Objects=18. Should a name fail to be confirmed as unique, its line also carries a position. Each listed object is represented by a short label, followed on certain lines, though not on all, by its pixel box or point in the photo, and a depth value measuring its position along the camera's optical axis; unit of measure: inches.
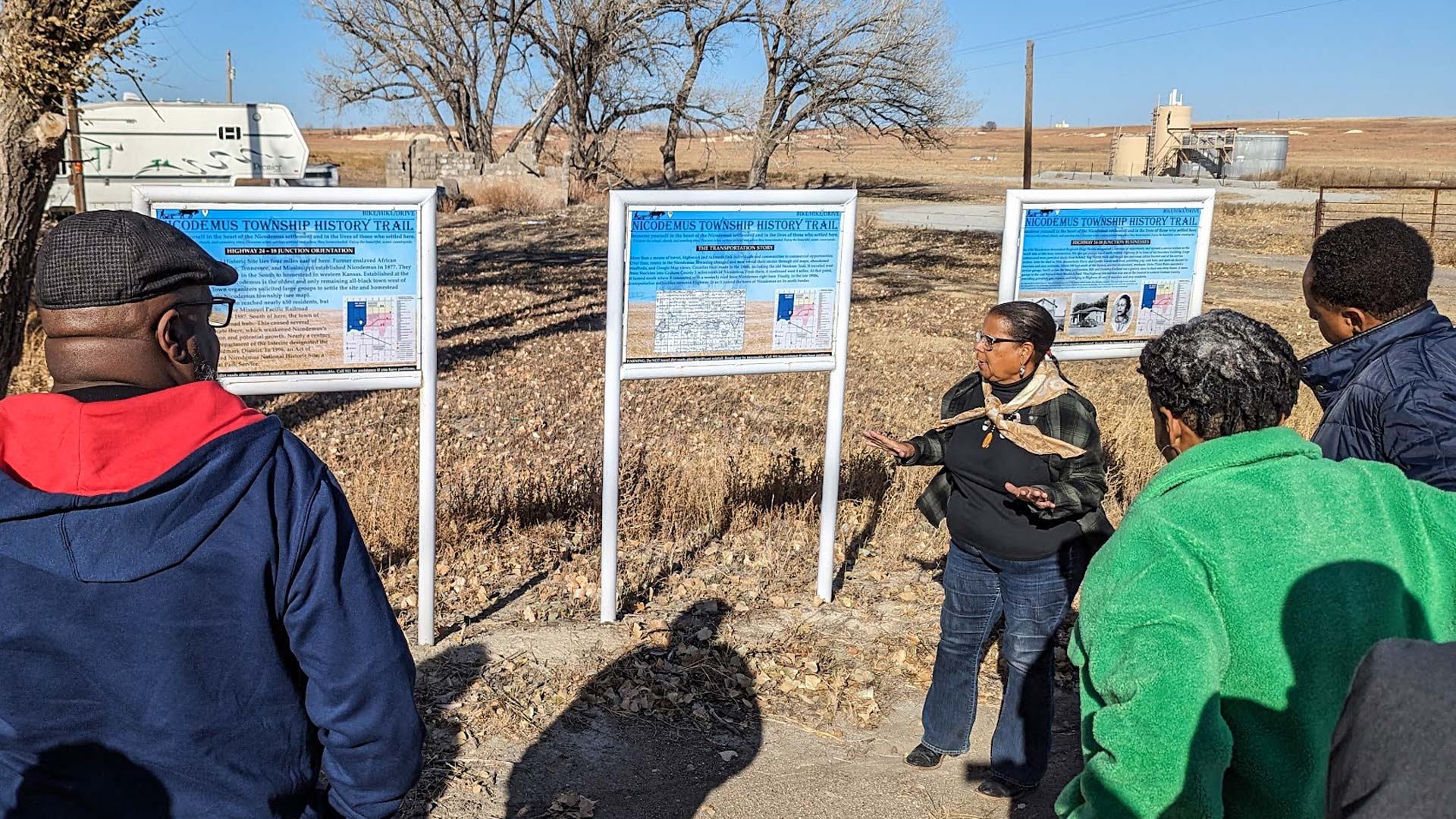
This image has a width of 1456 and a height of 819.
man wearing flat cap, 67.7
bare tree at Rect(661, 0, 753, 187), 1552.7
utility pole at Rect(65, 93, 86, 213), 630.2
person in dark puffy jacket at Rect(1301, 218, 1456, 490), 125.1
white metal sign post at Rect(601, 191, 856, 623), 201.6
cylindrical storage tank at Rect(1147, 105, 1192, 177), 2262.6
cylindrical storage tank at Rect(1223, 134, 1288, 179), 2110.0
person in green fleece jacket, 72.9
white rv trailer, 911.0
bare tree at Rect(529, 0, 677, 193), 1493.6
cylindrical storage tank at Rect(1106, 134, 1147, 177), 2316.7
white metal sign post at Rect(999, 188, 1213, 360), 219.1
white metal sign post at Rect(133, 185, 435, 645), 177.9
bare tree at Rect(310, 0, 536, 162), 1562.5
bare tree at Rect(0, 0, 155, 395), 261.6
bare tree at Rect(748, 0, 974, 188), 1446.9
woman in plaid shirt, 153.4
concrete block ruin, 1306.6
